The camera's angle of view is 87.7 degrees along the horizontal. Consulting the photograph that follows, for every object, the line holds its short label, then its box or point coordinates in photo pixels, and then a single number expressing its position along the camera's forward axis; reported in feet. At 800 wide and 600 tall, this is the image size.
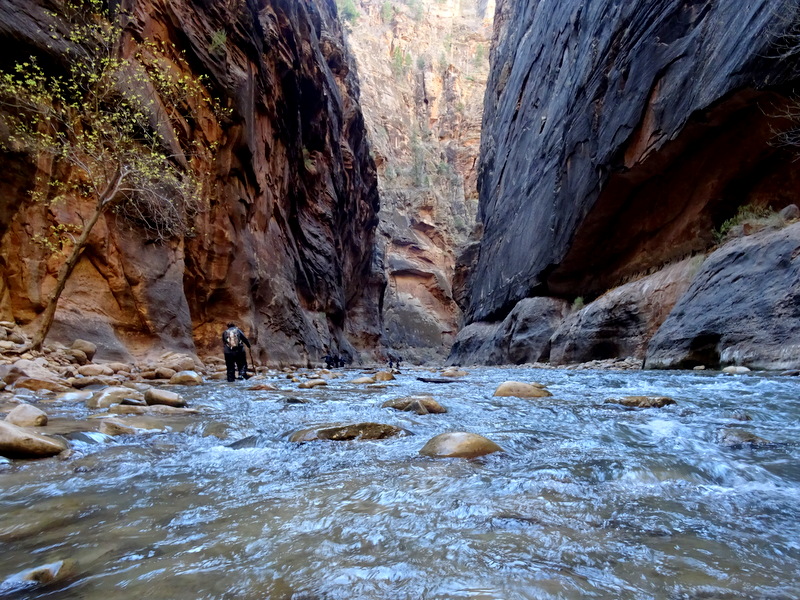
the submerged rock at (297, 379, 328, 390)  26.03
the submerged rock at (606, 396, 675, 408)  14.61
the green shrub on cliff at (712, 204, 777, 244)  30.78
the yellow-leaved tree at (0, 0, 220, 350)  22.65
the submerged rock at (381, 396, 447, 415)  15.12
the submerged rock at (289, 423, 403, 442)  11.02
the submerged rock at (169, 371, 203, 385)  25.68
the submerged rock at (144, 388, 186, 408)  15.37
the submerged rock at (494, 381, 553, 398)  18.86
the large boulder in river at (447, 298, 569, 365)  59.77
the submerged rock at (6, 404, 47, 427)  10.37
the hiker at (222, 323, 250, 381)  30.37
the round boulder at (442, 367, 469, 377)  39.65
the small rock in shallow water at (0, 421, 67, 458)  8.17
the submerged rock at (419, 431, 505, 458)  9.11
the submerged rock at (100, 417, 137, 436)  10.74
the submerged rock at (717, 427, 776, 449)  9.05
